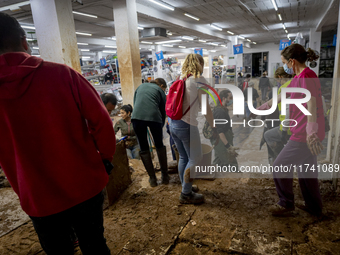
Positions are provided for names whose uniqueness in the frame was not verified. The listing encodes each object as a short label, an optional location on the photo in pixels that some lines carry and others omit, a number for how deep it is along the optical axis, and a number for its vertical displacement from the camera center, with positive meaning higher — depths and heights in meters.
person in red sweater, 1.12 -0.31
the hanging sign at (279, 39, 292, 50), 10.62 +0.97
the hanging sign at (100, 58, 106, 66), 11.69 +0.75
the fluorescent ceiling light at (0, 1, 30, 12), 6.20 +2.06
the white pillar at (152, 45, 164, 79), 16.73 +0.41
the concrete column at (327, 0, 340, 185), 2.71 -0.70
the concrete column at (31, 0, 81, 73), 4.79 +1.03
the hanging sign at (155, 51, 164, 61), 10.46 +0.78
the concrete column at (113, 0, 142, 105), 5.95 +0.74
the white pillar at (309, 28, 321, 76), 11.60 +1.07
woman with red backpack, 2.39 -0.48
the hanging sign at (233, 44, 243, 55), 13.22 +1.03
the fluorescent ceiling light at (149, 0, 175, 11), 7.15 +2.12
